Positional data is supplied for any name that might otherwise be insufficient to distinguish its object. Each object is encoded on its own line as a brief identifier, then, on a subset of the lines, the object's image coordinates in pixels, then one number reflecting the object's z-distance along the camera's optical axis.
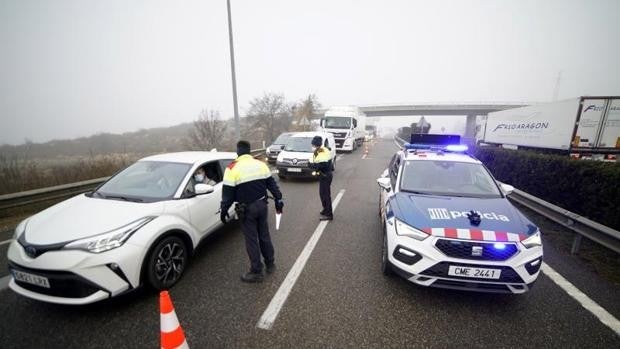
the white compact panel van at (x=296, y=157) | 8.91
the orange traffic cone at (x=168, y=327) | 1.84
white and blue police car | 2.60
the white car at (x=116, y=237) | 2.41
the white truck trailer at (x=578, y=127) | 9.55
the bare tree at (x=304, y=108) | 35.19
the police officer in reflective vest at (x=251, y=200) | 3.13
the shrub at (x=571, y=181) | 4.37
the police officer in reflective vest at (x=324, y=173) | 5.45
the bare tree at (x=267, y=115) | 30.33
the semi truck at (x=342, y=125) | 19.14
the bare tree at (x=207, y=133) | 21.11
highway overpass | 51.44
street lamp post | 10.70
